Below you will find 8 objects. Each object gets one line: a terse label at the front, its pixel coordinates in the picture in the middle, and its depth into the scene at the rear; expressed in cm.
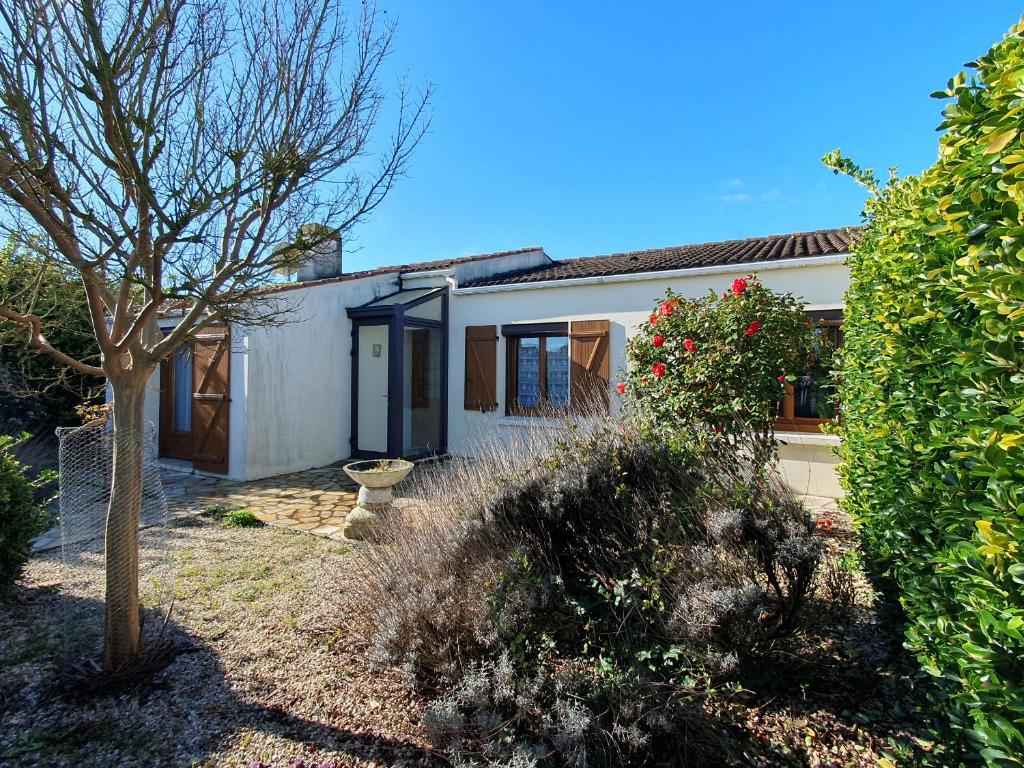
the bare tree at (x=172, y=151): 235
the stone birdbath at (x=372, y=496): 540
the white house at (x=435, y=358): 802
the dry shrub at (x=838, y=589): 282
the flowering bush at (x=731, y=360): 475
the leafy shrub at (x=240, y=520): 611
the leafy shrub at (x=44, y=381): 952
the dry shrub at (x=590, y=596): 227
